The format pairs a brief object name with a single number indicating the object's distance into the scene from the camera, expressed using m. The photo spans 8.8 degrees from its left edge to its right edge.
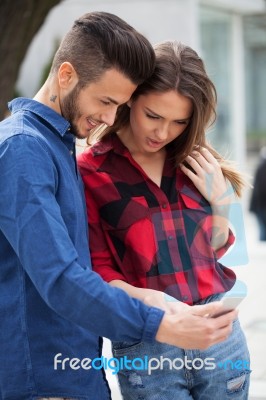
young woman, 4.00
